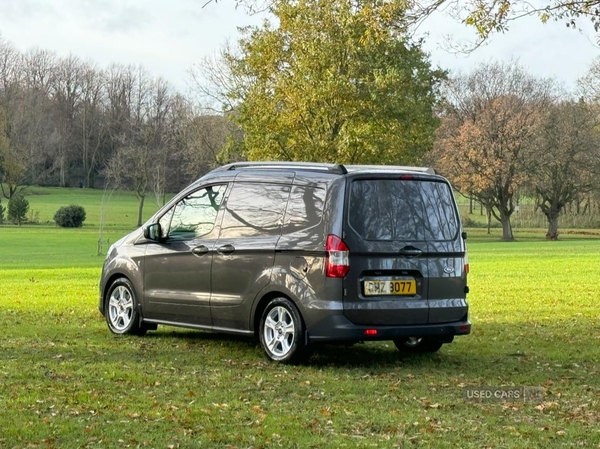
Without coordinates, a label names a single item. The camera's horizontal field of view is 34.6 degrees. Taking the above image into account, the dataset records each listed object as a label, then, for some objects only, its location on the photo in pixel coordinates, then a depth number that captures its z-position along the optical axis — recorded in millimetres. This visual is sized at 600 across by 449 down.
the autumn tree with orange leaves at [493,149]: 68062
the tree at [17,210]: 70250
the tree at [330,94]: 45438
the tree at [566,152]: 69188
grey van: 9344
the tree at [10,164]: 83125
